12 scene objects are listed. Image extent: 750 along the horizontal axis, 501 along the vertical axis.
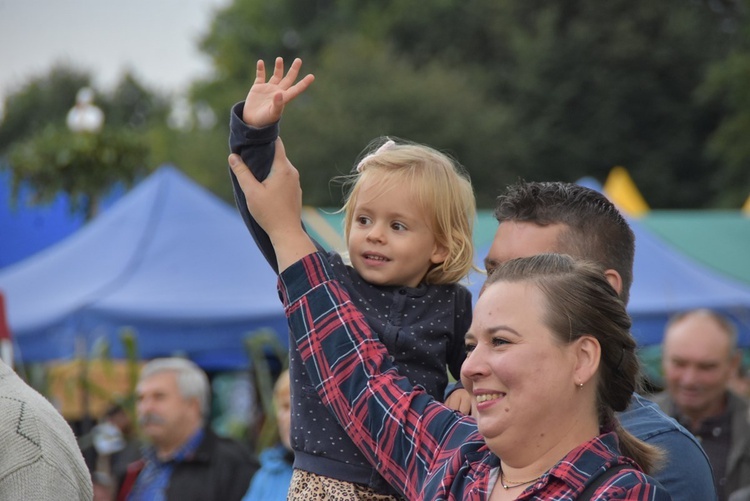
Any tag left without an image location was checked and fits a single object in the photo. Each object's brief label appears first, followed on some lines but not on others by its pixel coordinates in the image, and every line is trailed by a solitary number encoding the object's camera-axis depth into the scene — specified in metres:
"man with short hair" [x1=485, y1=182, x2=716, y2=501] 5.05
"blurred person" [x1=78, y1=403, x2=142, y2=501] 16.78
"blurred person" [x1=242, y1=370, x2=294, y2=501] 10.34
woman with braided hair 3.89
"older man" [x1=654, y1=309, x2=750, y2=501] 10.38
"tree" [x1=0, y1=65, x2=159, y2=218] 28.64
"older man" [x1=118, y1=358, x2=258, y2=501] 12.48
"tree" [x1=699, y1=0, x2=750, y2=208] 56.43
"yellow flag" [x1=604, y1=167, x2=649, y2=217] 31.68
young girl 4.48
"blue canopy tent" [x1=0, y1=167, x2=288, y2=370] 17.76
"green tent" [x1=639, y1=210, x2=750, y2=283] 24.40
